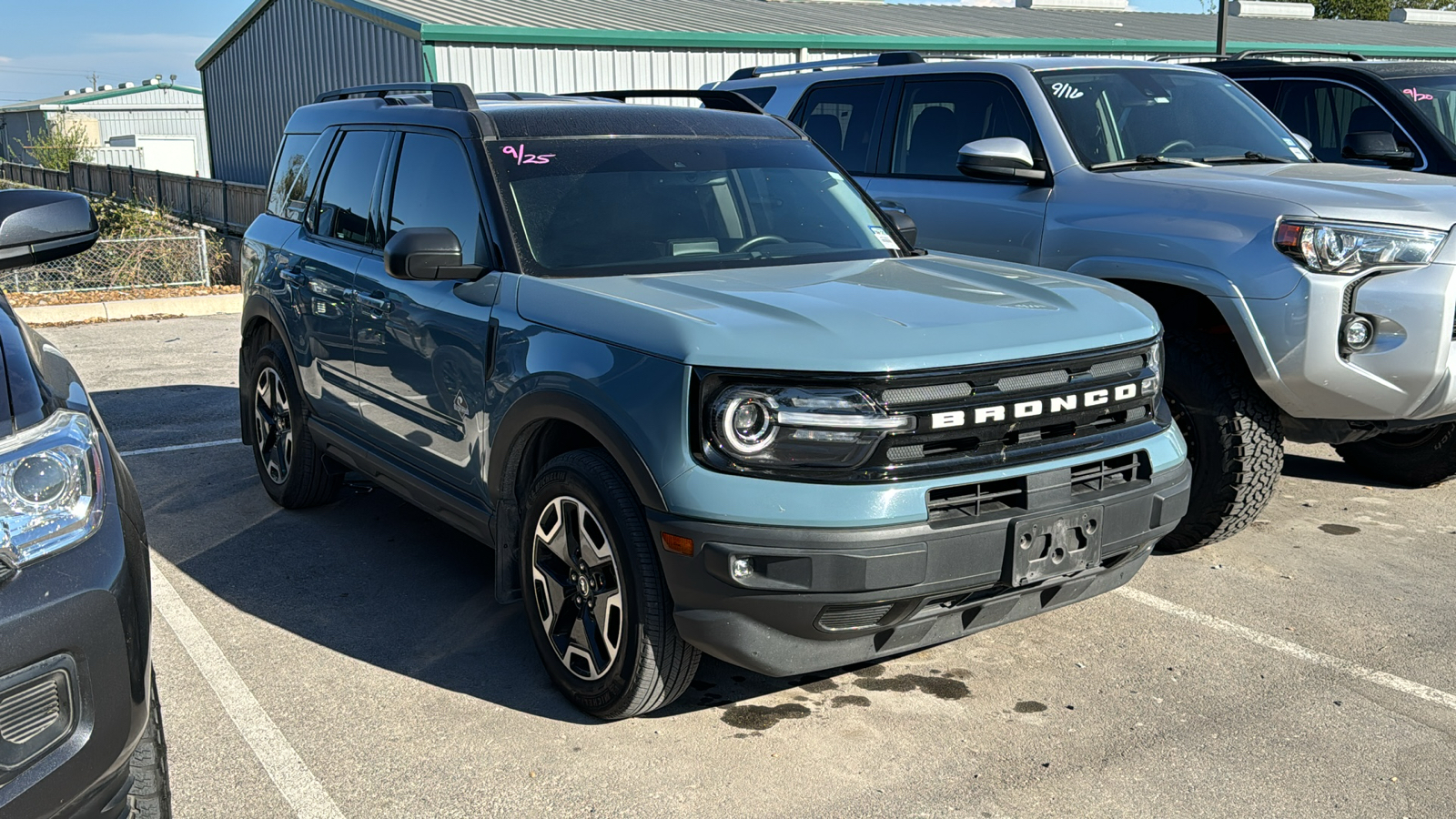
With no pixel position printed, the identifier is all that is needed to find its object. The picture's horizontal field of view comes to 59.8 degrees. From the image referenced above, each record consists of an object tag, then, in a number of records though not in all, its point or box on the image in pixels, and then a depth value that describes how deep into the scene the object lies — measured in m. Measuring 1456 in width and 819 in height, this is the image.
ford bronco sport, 3.28
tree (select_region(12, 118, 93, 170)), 30.41
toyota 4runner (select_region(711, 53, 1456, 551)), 4.83
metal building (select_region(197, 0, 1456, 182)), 17.03
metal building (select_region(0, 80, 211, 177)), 49.84
